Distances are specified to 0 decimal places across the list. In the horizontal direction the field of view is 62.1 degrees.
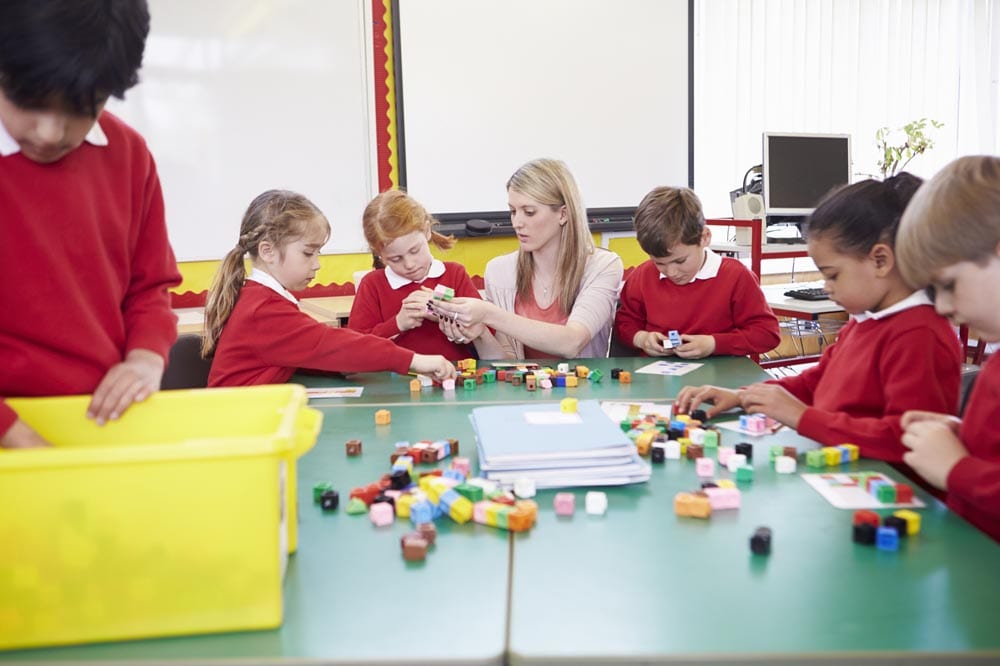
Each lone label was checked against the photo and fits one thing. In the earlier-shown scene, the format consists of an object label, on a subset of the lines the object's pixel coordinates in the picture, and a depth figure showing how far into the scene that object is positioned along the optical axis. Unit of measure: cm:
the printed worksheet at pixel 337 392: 201
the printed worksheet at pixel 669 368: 222
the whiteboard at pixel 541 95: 417
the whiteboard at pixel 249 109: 374
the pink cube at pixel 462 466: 130
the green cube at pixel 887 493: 115
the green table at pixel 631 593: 79
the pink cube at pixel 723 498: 116
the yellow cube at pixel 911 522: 105
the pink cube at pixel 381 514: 111
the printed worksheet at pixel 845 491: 116
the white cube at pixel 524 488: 121
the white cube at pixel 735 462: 132
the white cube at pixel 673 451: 141
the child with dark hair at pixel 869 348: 147
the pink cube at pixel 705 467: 131
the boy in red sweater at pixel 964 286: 114
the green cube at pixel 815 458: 134
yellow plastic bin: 77
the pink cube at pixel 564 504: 115
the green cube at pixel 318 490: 120
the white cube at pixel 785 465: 131
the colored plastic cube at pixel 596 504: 115
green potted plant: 489
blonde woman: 257
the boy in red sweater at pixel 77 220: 90
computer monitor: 432
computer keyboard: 402
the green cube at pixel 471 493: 115
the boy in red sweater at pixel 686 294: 247
